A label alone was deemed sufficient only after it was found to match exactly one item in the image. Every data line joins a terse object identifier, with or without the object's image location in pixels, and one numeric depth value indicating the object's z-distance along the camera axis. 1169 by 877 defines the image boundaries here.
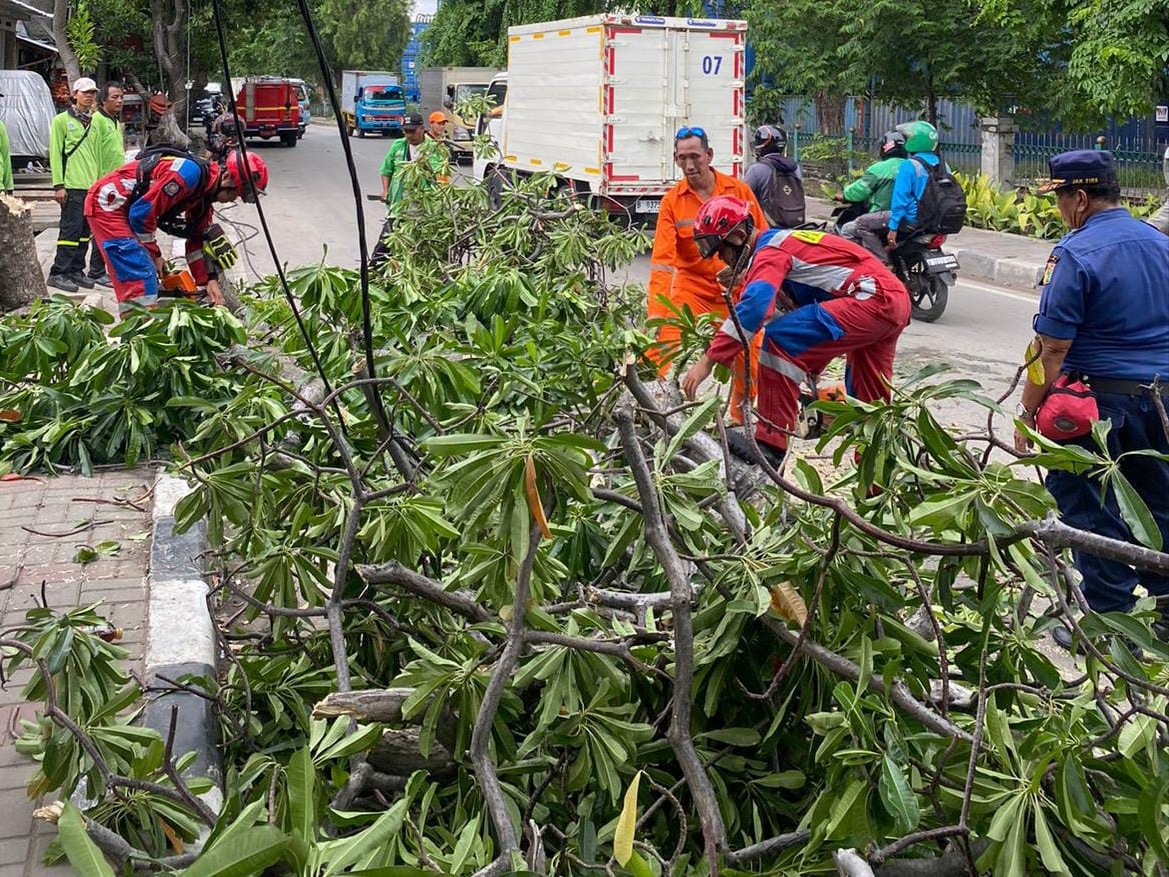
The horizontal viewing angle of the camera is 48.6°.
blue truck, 52.95
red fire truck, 40.81
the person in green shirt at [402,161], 9.84
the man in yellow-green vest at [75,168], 12.17
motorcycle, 11.19
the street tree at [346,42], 65.94
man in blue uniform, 4.75
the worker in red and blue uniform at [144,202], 7.60
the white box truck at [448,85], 35.53
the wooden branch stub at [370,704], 2.70
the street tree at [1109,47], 14.36
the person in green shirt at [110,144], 12.48
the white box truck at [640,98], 15.89
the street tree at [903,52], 18.52
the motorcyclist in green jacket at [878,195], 11.09
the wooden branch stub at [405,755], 2.88
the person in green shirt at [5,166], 11.95
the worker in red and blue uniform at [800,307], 5.44
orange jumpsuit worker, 6.91
